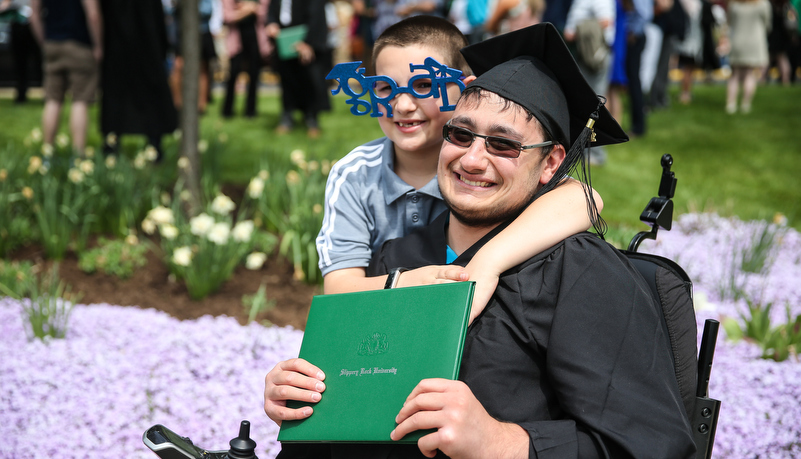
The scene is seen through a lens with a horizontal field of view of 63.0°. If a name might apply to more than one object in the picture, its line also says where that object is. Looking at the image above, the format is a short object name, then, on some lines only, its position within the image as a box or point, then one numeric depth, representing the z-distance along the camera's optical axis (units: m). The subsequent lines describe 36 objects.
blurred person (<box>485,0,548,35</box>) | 6.54
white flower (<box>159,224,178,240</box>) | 3.97
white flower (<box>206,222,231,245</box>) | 3.94
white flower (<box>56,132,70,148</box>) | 5.43
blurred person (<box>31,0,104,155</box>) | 5.66
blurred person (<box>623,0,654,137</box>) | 7.65
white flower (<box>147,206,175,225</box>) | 3.97
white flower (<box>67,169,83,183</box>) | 4.57
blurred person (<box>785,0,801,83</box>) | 13.31
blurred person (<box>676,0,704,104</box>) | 11.38
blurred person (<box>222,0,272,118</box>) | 8.52
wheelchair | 1.50
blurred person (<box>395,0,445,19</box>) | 7.91
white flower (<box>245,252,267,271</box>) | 4.16
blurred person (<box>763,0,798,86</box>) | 13.31
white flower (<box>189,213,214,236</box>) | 3.92
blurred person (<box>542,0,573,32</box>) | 7.26
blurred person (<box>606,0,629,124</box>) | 7.16
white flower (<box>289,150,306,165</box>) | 4.74
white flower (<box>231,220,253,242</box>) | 4.02
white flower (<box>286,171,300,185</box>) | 4.74
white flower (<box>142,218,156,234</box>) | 4.21
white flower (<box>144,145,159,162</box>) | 5.12
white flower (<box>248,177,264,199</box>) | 4.43
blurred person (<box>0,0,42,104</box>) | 10.38
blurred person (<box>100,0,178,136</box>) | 5.89
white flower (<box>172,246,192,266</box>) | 3.86
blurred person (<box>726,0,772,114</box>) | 9.72
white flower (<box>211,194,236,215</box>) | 4.14
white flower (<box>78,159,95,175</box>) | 4.66
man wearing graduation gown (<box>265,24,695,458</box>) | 1.33
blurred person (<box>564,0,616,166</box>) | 6.35
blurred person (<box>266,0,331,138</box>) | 7.42
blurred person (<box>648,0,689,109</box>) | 9.99
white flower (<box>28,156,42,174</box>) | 4.68
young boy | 2.10
